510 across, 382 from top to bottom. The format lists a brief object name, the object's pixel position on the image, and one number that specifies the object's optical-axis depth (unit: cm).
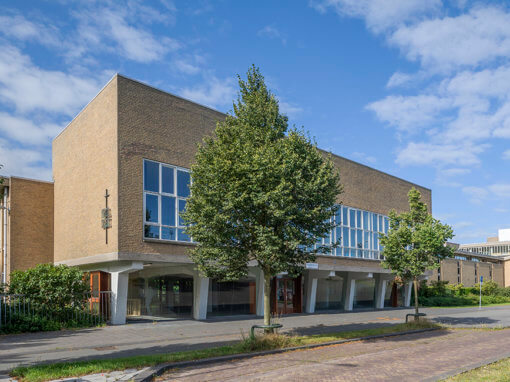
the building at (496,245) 12708
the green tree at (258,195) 1458
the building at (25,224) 2653
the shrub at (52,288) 1875
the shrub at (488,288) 5434
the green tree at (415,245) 2148
